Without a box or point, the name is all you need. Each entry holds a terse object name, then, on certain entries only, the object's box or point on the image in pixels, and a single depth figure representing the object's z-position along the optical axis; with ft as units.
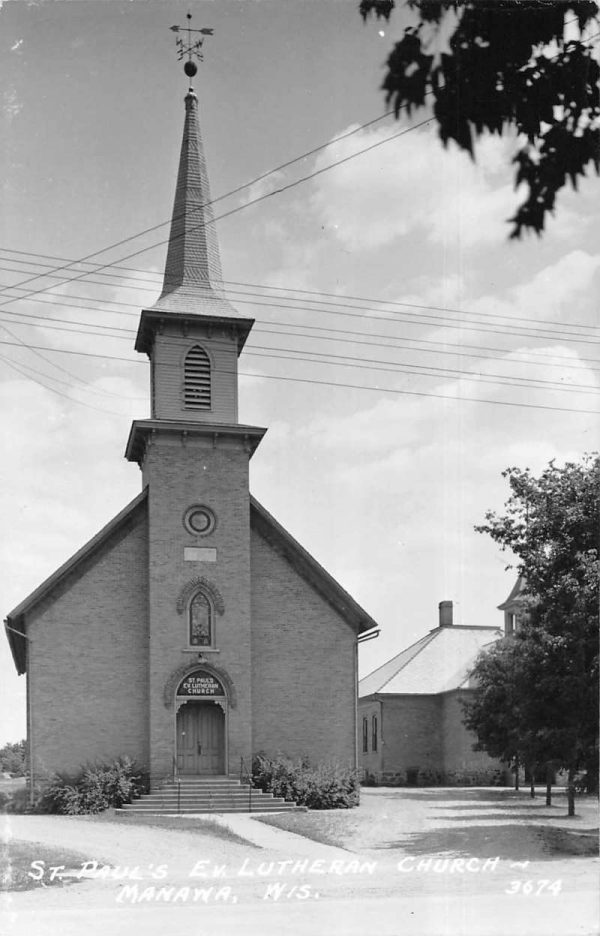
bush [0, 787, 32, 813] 95.91
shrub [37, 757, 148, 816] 94.07
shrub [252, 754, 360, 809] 99.09
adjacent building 163.22
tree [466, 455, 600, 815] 66.13
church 99.71
